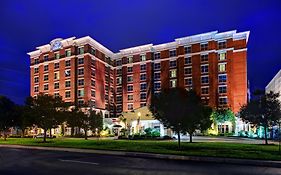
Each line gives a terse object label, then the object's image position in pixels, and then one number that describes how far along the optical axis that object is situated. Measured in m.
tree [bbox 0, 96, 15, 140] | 32.86
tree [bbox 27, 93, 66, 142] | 25.31
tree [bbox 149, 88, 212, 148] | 16.98
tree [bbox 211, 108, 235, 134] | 45.76
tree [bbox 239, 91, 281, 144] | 22.07
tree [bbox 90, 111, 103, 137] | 31.12
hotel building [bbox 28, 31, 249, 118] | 51.20
